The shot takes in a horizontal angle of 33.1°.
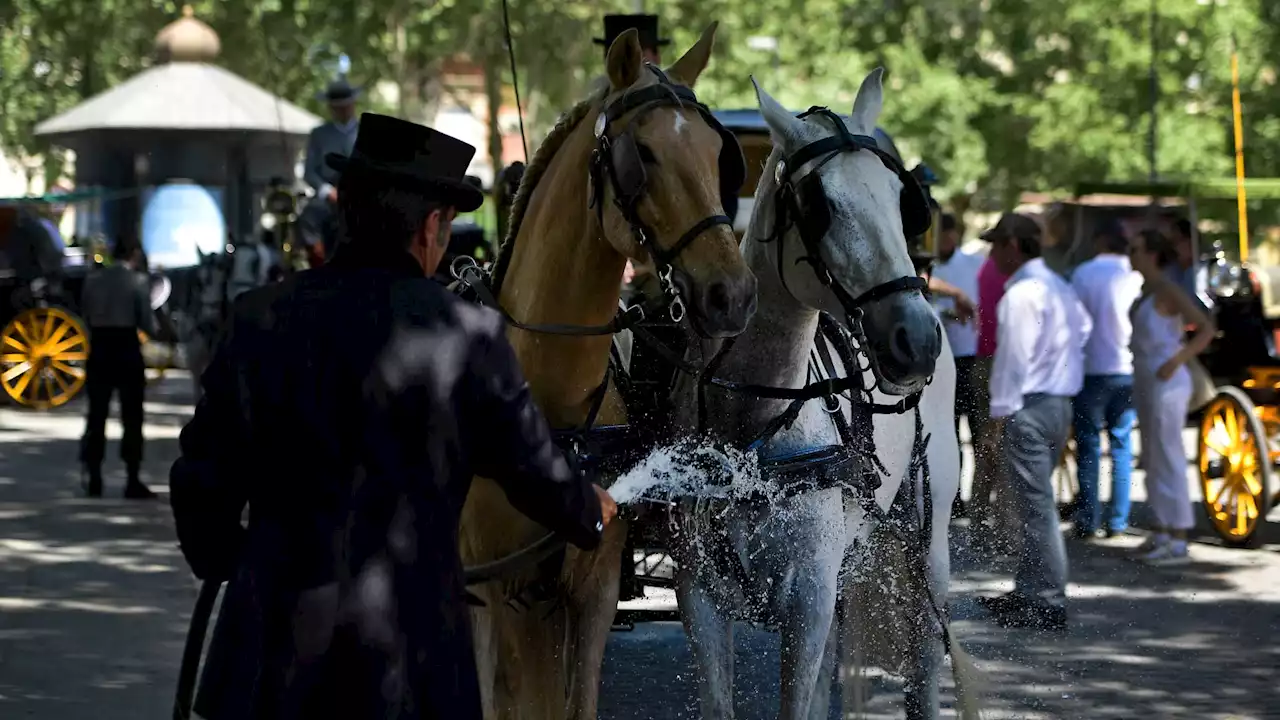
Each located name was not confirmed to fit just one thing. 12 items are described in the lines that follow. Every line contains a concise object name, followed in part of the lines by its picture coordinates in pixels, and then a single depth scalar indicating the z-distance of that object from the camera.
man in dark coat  3.81
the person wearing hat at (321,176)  14.63
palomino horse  5.30
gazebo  38.44
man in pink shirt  13.11
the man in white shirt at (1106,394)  14.18
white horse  5.76
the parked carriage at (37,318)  26.12
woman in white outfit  13.54
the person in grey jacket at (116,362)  16.86
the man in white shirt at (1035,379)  11.20
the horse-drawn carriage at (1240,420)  13.73
